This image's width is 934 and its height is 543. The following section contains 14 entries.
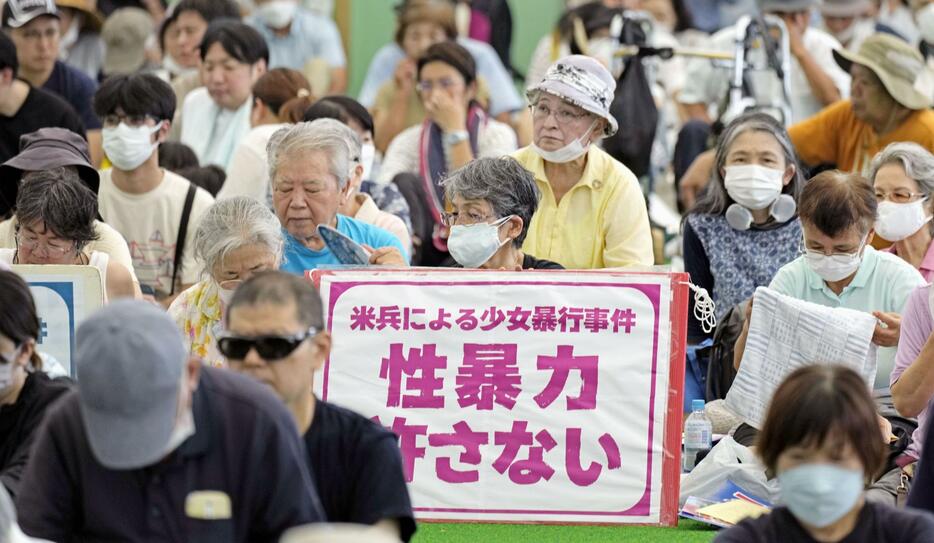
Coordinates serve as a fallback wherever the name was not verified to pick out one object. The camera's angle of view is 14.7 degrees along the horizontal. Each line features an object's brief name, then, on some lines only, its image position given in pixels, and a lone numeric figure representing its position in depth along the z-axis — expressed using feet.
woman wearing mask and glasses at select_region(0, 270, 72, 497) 32.60
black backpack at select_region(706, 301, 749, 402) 50.25
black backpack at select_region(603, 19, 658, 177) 71.55
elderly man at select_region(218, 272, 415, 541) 30.86
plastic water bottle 48.20
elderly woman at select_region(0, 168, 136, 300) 45.86
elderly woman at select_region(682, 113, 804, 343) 53.90
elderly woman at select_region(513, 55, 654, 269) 52.25
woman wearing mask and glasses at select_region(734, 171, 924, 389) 46.63
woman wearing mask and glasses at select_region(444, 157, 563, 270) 46.14
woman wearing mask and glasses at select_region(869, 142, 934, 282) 52.48
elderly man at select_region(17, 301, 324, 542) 28.29
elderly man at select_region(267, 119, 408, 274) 48.35
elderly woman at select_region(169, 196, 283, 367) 42.95
